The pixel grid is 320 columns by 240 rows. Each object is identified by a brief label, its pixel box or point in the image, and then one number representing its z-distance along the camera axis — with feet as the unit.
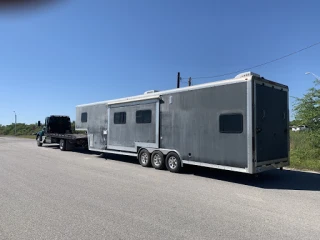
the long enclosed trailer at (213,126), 24.49
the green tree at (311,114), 40.63
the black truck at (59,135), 55.62
